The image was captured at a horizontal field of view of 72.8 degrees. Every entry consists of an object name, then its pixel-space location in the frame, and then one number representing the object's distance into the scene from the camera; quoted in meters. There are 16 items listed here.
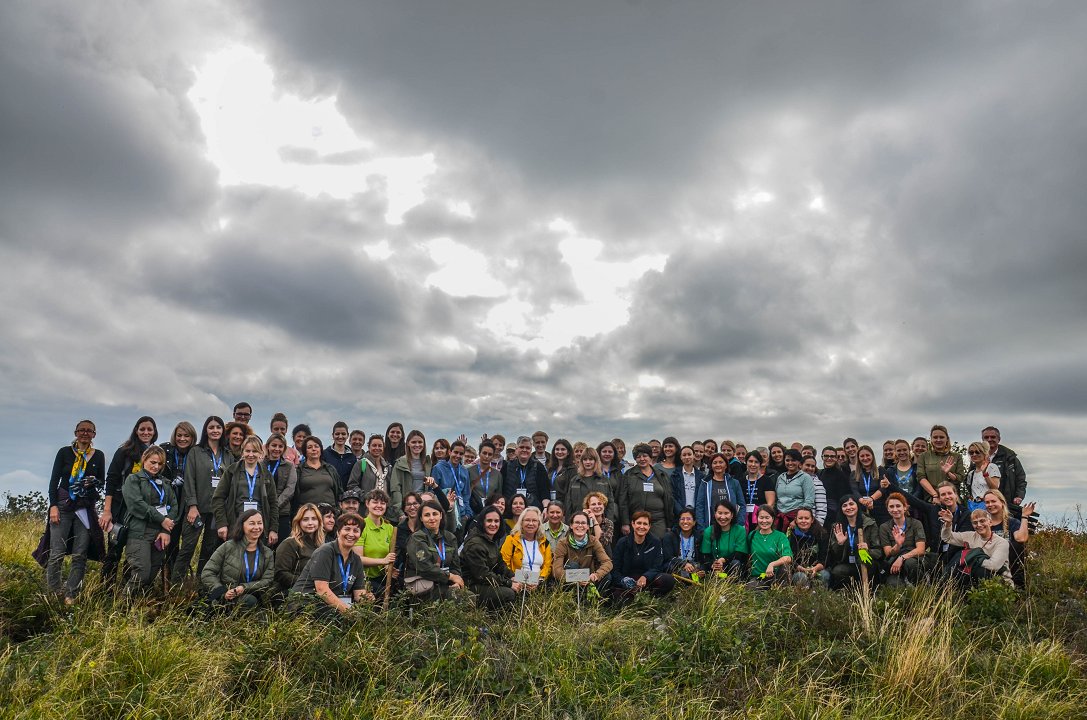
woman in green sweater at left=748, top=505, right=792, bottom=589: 9.59
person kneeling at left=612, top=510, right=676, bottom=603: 9.51
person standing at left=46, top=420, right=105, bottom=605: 8.62
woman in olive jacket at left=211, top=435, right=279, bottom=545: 8.62
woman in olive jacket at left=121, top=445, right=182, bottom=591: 8.32
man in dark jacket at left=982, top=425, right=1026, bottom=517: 10.48
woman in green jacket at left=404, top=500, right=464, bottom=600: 8.36
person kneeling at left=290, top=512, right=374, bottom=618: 7.48
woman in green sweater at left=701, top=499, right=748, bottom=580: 9.97
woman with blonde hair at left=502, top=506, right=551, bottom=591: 9.12
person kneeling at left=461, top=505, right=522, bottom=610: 8.72
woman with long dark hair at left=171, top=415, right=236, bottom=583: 8.66
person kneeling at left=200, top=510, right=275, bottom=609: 7.62
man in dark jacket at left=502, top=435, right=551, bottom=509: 11.27
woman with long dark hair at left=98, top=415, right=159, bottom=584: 8.68
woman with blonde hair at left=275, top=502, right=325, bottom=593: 8.17
